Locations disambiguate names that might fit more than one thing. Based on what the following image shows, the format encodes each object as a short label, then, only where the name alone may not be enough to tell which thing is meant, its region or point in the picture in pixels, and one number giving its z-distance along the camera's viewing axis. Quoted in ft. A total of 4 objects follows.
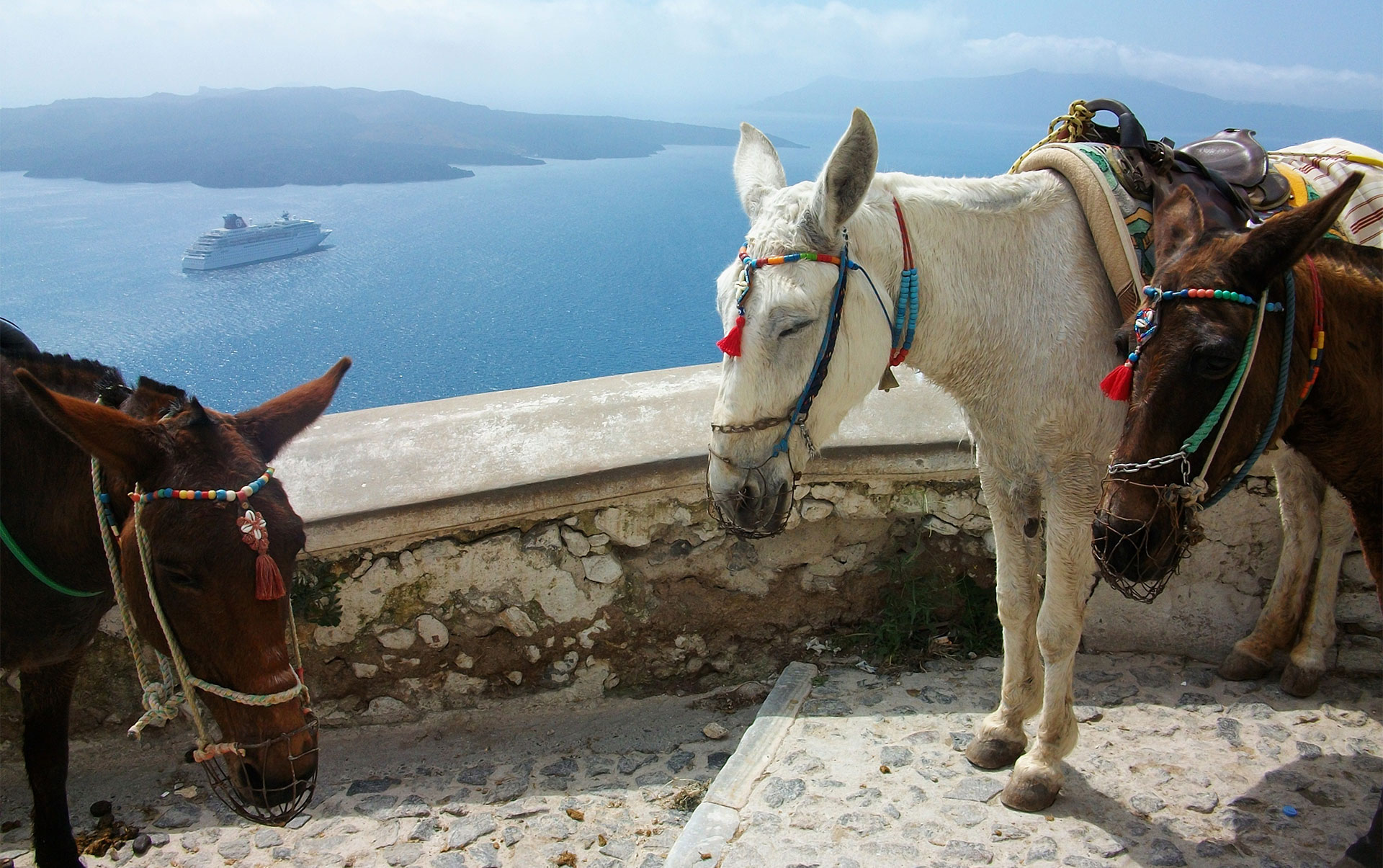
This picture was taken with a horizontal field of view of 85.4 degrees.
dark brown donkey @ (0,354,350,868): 4.73
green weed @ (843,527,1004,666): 9.43
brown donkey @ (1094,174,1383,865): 4.54
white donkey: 5.31
